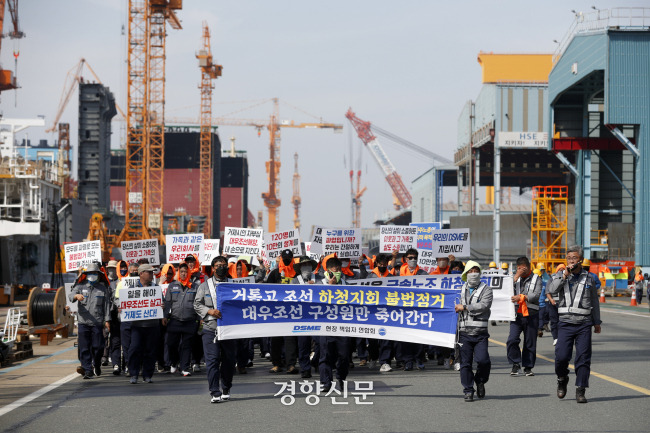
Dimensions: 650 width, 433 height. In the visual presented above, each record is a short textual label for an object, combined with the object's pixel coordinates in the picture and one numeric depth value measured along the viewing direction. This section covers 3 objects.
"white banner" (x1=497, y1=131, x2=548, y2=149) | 82.31
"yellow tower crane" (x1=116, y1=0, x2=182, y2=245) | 94.62
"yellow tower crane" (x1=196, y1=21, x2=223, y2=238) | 153.50
